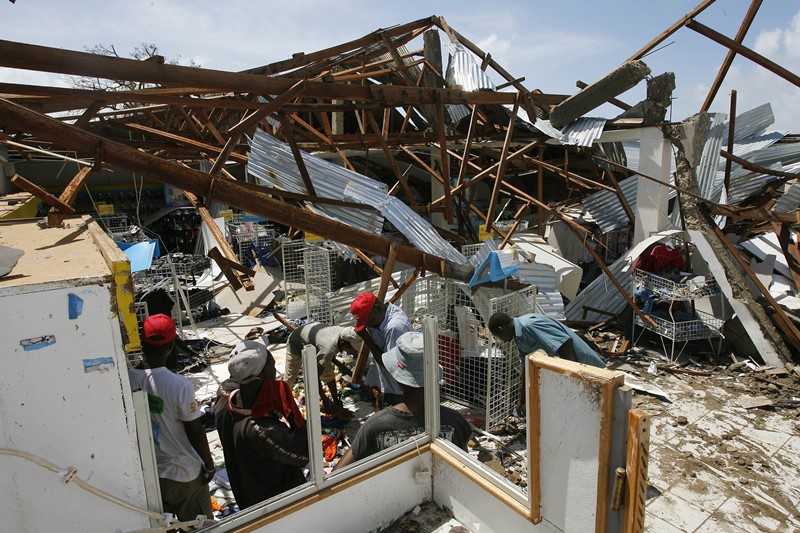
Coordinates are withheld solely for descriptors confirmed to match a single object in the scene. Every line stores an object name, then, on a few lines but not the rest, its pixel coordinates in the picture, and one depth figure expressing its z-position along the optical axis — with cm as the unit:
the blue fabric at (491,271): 491
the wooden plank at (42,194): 399
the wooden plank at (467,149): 715
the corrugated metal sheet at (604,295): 789
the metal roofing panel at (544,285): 590
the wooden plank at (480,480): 235
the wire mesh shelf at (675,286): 653
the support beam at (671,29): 725
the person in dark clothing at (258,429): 290
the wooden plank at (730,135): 731
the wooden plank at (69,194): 381
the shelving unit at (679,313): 661
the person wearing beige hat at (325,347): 503
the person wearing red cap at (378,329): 443
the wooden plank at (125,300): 196
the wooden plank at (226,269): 427
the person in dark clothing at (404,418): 311
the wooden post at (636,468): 173
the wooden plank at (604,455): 183
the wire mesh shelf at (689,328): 668
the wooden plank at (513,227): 696
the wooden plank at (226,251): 430
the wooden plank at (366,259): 591
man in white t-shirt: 285
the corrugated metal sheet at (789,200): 775
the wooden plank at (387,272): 472
